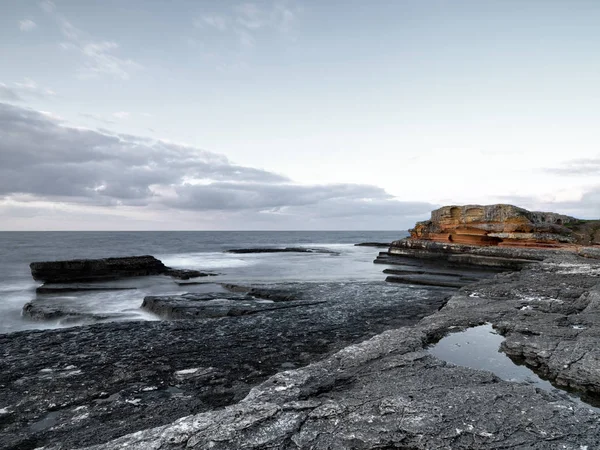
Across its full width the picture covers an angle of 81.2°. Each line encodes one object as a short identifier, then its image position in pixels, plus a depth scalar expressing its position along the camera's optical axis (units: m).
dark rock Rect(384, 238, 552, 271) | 26.95
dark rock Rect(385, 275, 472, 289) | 19.11
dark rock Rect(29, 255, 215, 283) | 25.42
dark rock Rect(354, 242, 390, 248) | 76.76
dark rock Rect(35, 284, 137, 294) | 21.30
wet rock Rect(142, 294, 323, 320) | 12.60
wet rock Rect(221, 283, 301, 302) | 15.63
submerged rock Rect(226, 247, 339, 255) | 64.31
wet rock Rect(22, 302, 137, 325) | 13.40
